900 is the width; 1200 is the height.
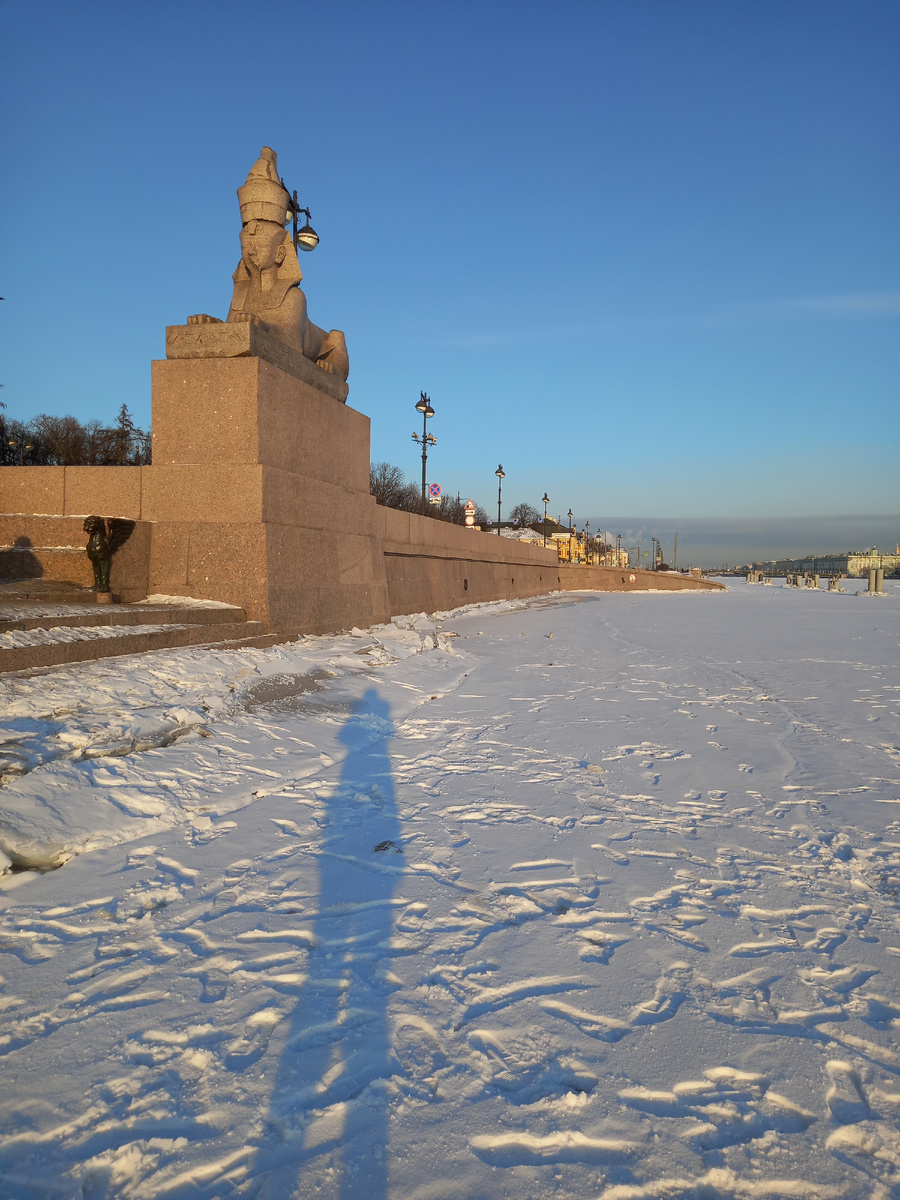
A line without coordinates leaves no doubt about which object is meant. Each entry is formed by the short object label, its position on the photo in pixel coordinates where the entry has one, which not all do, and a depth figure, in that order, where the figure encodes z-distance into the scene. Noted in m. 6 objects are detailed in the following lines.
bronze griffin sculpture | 5.98
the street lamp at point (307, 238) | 10.79
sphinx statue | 8.07
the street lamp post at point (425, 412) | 21.88
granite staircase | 4.28
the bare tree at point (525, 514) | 100.94
